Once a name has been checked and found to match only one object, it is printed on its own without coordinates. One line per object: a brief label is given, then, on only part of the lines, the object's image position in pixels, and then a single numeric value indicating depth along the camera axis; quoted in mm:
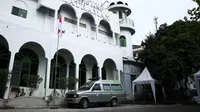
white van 10867
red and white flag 13048
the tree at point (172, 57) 16219
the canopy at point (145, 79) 16344
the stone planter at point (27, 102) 10047
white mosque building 12633
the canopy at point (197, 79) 12156
